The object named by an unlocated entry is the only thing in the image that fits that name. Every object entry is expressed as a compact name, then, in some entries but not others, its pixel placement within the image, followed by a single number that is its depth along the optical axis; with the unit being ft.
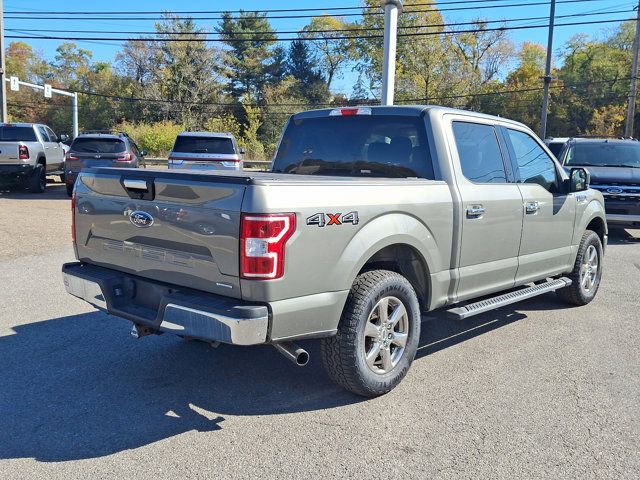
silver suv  48.97
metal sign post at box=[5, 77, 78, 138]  100.55
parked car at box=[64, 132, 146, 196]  52.54
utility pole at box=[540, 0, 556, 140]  87.40
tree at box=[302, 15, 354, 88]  212.64
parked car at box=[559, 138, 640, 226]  37.50
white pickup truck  55.31
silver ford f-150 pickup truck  11.12
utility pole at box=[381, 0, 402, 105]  43.96
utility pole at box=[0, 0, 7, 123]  84.12
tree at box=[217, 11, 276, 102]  210.59
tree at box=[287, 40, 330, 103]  214.07
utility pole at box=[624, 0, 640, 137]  94.32
